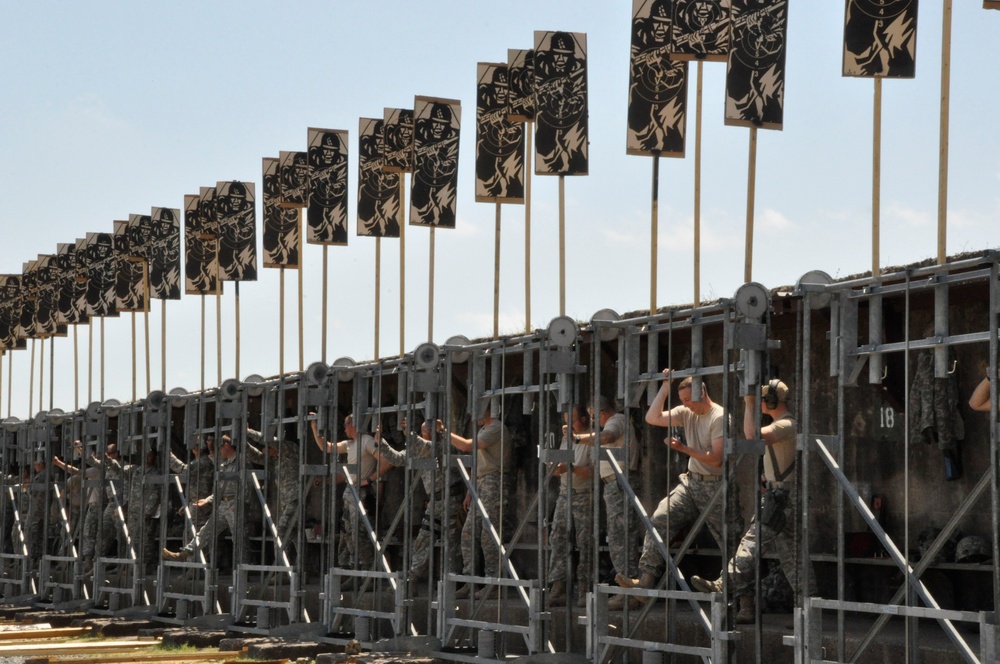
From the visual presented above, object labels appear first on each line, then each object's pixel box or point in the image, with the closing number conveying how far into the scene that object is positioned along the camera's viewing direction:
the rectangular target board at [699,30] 13.76
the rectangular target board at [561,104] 15.38
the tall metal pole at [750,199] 12.57
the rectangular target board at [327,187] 19.64
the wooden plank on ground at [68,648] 15.63
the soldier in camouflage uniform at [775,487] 11.03
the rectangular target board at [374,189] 19.05
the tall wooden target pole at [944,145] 9.87
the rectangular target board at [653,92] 13.97
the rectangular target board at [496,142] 16.70
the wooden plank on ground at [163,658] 14.62
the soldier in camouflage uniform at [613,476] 12.34
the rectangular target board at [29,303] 28.77
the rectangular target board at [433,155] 17.91
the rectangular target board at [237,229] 21.80
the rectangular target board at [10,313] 29.67
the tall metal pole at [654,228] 13.37
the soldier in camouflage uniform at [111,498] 20.88
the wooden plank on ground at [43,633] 17.41
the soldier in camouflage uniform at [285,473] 17.67
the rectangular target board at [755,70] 12.97
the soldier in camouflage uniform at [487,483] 13.85
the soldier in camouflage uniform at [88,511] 22.31
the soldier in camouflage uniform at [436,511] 13.99
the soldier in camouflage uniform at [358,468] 15.52
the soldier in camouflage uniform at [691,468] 11.56
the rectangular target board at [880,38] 11.17
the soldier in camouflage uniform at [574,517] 12.31
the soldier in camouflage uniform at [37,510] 23.67
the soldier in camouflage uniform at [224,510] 17.42
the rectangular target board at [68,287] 26.75
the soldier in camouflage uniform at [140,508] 19.84
